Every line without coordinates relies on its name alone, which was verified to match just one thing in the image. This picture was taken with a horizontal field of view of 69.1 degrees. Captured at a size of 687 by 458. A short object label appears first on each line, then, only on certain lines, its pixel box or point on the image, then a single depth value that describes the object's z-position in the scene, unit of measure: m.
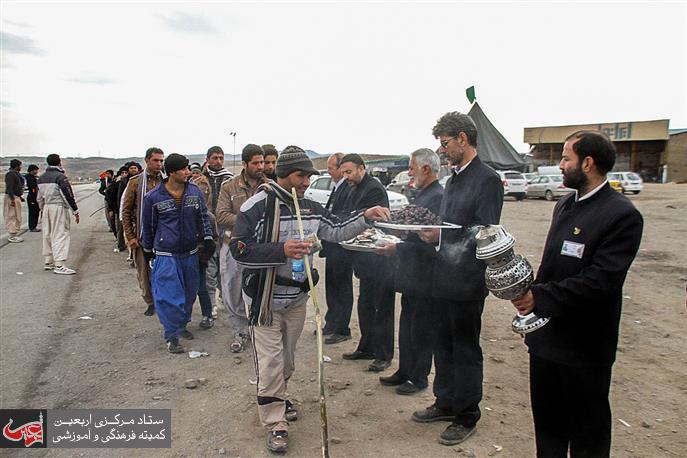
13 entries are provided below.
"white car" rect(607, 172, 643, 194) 27.23
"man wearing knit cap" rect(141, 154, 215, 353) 5.31
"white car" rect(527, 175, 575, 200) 26.94
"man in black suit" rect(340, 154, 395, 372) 4.95
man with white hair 4.12
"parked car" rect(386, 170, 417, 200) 28.35
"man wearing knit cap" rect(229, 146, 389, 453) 3.46
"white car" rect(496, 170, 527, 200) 27.12
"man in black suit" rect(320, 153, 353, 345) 5.80
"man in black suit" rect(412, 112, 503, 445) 3.42
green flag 14.48
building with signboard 41.06
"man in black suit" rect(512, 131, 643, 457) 2.45
